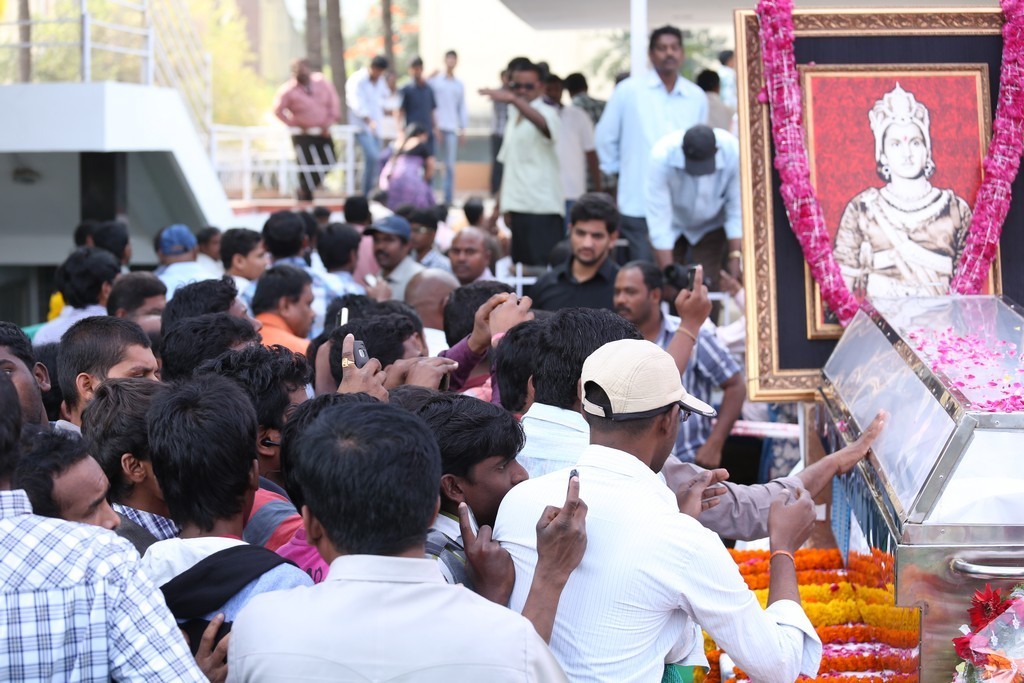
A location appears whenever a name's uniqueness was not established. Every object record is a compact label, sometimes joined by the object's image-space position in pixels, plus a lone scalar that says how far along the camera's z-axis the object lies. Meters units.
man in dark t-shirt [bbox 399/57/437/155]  14.73
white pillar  7.72
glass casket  3.05
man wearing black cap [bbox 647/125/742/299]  7.39
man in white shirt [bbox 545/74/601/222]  10.03
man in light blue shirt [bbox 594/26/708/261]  8.15
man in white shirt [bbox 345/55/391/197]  14.41
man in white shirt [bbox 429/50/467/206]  15.98
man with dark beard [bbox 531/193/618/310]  6.29
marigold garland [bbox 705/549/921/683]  3.37
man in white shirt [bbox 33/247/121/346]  6.00
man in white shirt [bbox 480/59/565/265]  9.50
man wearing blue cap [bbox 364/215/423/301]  7.39
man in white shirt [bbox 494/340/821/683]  2.49
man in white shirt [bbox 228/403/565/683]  2.01
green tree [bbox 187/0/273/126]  20.14
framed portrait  5.09
